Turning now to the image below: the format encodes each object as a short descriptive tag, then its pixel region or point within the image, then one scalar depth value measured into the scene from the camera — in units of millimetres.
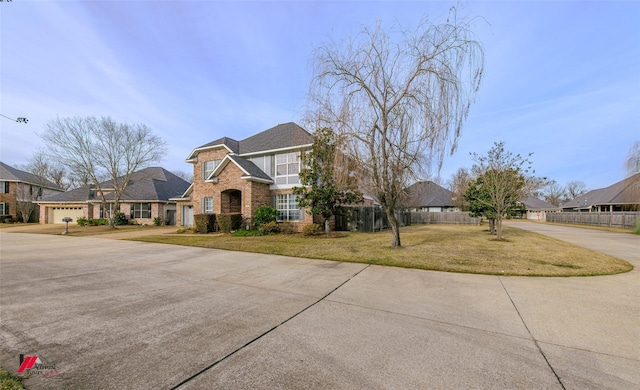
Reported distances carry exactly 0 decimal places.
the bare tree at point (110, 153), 23312
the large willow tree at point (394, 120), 8484
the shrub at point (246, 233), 15570
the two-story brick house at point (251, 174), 17609
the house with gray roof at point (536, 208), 53719
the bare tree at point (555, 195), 73188
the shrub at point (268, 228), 16297
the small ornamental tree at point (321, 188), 14748
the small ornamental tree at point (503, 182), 13438
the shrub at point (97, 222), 25906
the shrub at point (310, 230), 15336
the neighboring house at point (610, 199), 20966
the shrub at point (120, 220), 25078
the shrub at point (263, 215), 16891
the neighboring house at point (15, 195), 31453
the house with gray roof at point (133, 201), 25906
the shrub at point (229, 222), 17156
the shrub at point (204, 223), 17734
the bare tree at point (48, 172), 34938
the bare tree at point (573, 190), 71250
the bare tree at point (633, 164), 19014
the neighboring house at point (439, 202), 41750
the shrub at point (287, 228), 17269
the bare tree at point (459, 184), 36031
